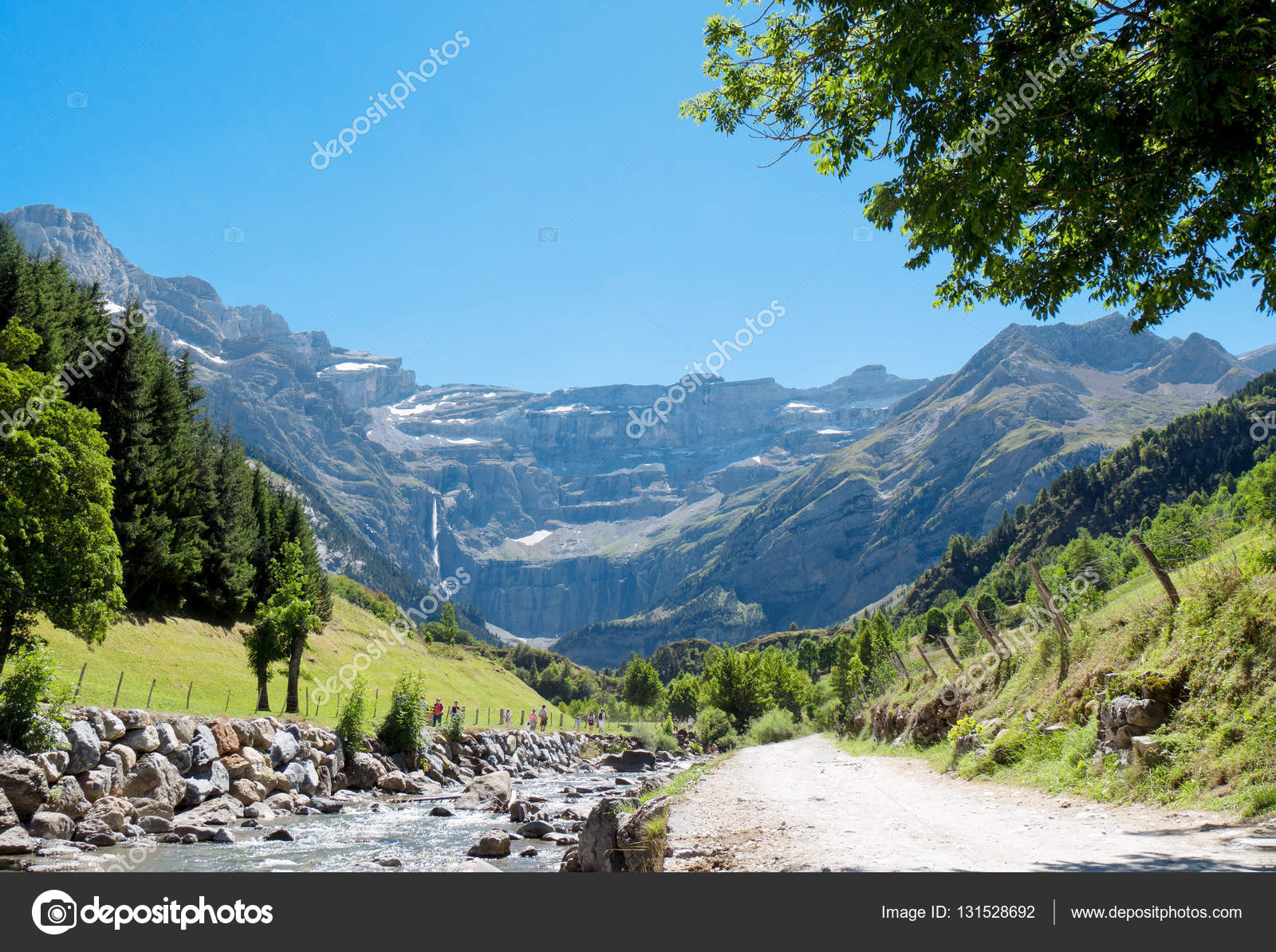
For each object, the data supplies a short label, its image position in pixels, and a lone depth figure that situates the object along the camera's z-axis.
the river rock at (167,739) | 21.05
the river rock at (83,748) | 17.69
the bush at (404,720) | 35.34
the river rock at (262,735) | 25.72
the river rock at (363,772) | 29.69
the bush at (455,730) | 44.53
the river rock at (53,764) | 16.56
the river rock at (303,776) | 25.72
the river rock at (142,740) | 19.91
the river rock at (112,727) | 19.20
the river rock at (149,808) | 18.36
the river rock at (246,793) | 22.50
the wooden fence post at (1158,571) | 14.88
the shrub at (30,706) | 16.59
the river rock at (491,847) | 16.58
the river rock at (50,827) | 14.96
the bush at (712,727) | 70.25
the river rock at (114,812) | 16.69
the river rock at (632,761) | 55.56
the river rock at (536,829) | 19.94
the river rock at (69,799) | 16.23
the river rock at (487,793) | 27.55
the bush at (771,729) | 65.75
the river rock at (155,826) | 17.56
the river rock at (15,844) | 13.62
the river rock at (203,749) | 22.05
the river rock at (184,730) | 22.20
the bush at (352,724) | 30.92
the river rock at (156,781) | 19.25
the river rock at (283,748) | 26.06
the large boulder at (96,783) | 17.61
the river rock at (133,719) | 20.16
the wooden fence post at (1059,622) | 18.94
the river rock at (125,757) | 19.11
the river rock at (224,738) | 23.70
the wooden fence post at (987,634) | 24.78
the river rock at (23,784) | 15.27
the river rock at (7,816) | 14.34
